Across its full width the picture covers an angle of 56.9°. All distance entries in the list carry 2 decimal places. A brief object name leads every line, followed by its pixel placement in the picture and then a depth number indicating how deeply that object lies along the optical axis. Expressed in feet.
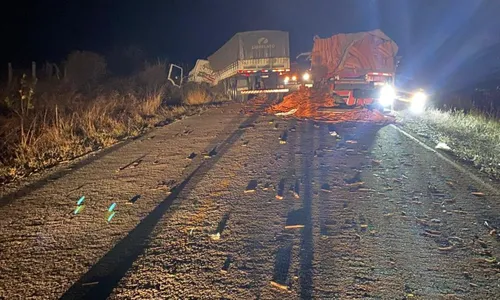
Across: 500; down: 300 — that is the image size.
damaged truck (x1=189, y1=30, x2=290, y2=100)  80.48
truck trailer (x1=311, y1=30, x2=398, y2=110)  61.42
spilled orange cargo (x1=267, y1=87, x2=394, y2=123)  52.42
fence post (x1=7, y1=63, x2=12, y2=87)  60.34
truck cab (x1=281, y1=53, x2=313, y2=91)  74.51
